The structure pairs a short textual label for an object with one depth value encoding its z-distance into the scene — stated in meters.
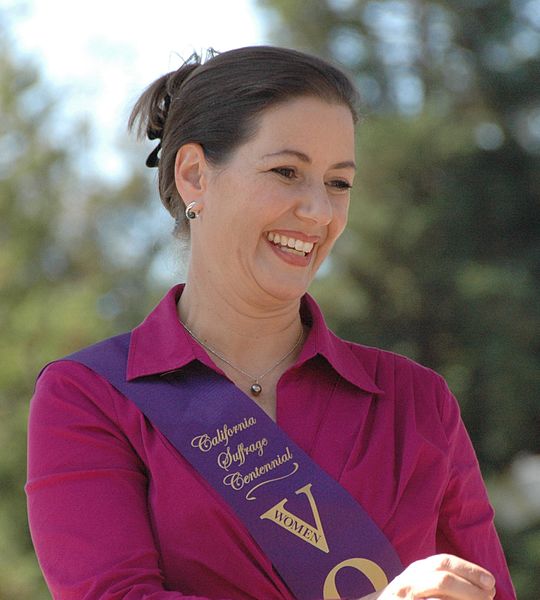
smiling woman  3.66
